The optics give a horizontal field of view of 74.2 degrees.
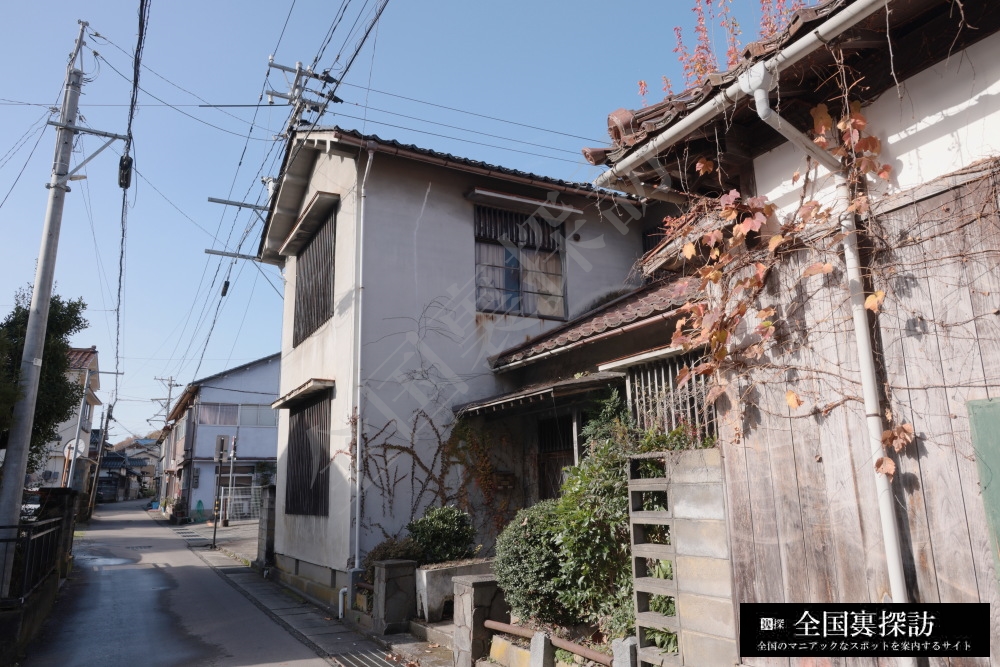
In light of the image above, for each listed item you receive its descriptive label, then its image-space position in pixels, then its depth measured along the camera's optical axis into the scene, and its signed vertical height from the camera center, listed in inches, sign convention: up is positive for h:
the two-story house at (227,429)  1427.2 +109.5
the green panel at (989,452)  129.7 +2.7
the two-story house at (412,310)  448.8 +121.8
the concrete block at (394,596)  371.2 -65.9
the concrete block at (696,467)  192.2 +1.4
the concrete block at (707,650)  180.7 -49.2
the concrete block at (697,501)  189.8 -8.6
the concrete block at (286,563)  557.4 -72.8
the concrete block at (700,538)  186.7 -18.9
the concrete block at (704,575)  183.9 -29.3
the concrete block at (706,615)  181.6 -39.9
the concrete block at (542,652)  246.8 -65.4
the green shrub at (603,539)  250.1 -24.8
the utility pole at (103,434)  1777.6 +132.2
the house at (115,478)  2913.4 +18.5
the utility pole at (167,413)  2079.2 +213.5
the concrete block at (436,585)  370.0 -60.5
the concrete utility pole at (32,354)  384.5 +76.8
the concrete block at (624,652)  206.5 -55.4
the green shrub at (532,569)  275.9 -39.3
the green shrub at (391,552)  396.8 -44.7
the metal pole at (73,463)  1331.7 +40.1
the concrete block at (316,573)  470.3 -69.6
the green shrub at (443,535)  401.7 -35.4
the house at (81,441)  1485.5 +107.8
